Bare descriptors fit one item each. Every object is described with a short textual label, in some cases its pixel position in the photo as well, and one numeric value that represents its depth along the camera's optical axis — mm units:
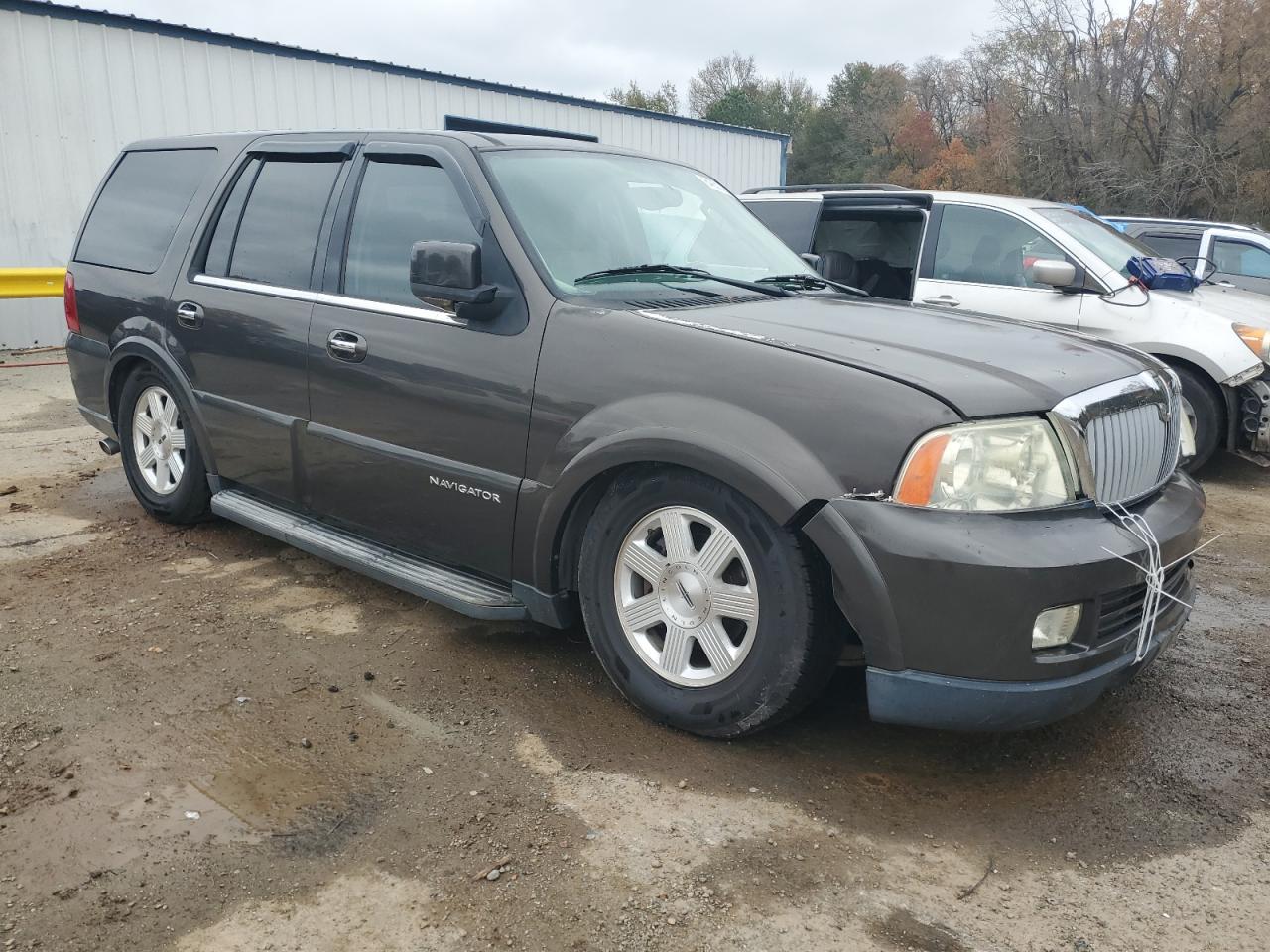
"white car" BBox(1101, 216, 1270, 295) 9406
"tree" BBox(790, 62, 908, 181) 62562
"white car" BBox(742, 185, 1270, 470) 6445
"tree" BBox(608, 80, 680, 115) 77688
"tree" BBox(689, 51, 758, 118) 78188
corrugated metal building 11656
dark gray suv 2600
